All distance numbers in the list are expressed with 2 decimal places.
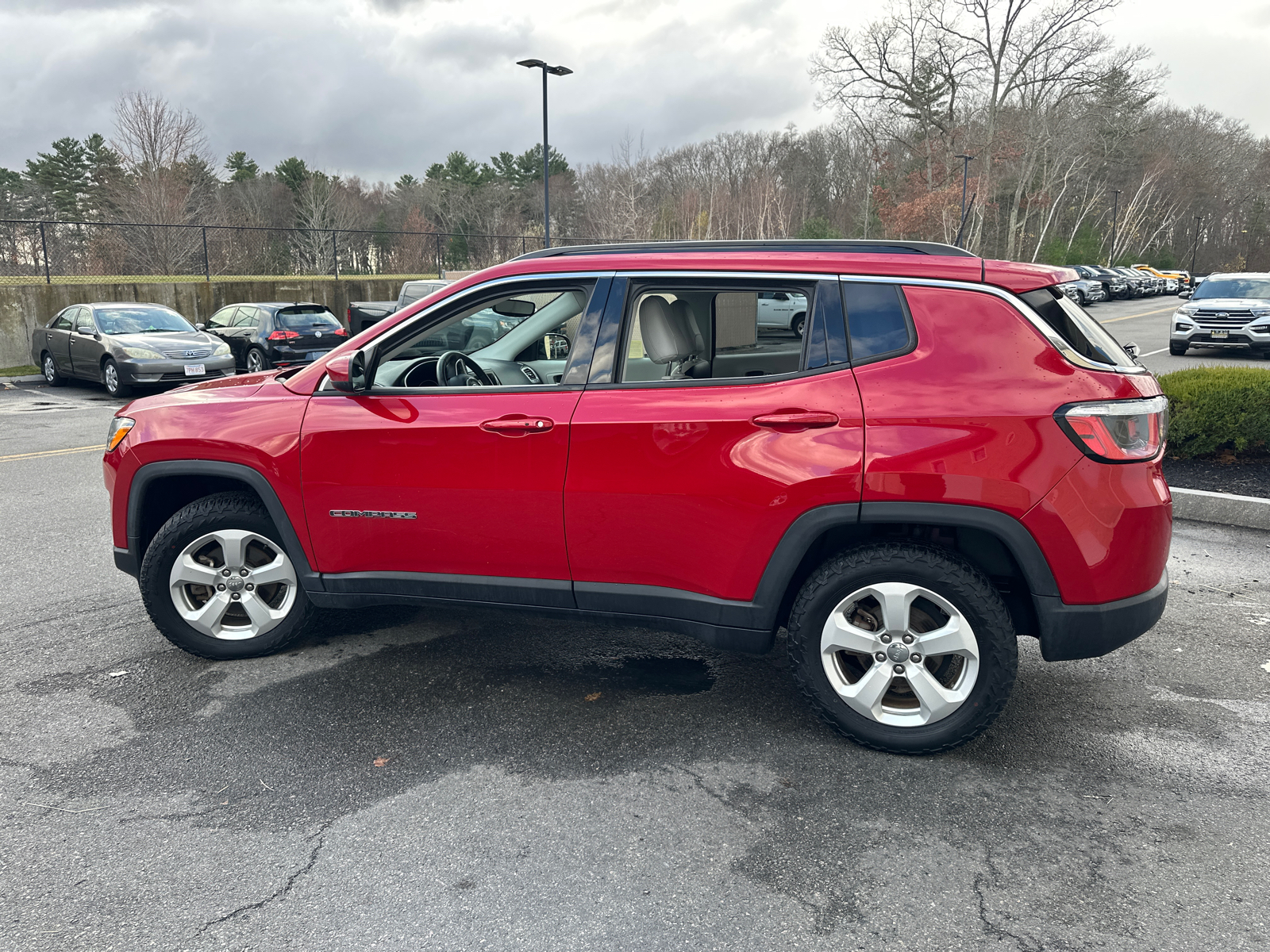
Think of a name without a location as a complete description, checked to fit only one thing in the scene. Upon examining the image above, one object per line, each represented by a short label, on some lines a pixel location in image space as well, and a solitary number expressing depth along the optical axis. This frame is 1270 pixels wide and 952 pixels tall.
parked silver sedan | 14.73
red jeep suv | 3.05
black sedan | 17.67
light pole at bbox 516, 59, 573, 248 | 23.48
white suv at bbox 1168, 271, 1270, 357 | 18.80
